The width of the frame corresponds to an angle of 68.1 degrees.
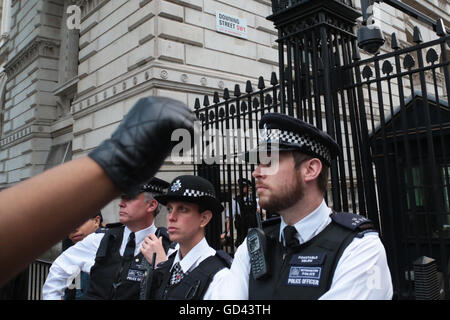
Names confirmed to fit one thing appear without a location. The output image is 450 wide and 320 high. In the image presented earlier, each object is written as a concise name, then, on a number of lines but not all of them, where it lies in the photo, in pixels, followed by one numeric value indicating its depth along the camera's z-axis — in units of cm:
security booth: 312
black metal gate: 307
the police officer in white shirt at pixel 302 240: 164
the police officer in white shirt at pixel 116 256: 300
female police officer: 223
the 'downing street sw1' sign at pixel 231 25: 844
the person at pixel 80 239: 352
